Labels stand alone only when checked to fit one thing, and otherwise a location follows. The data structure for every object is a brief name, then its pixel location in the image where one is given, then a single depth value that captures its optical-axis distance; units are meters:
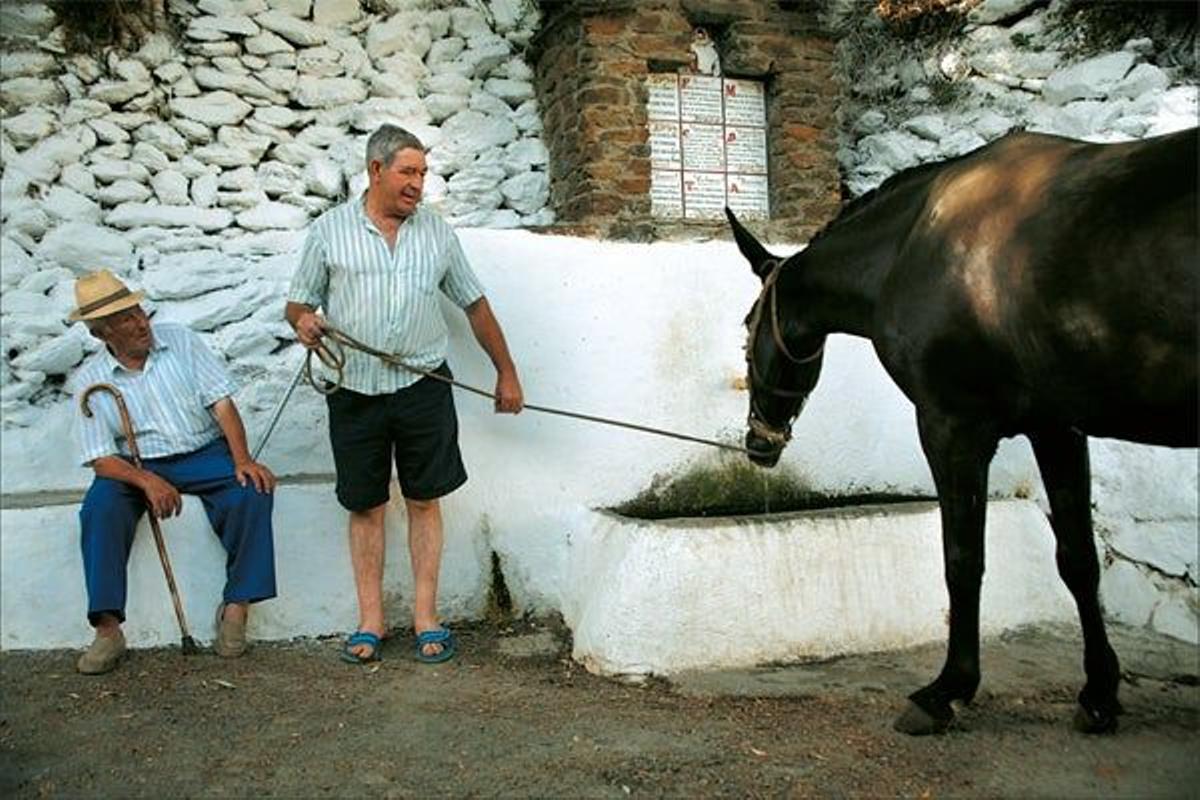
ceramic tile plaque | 6.28
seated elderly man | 3.90
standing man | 3.88
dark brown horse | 2.53
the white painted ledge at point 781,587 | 3.83
